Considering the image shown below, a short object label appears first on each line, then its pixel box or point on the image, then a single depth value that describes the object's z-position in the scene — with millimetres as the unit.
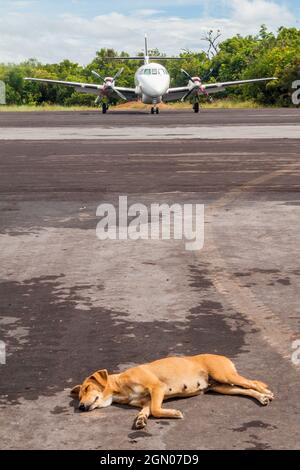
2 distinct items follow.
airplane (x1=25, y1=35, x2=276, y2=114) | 68500
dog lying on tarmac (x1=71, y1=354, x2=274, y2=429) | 6121
